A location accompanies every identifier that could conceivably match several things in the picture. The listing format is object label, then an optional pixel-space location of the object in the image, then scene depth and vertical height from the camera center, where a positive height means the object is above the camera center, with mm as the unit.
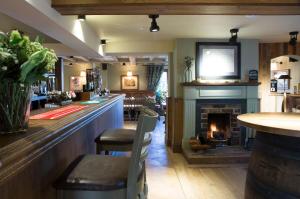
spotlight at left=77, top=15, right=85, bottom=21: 2254 +835
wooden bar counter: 607 -246
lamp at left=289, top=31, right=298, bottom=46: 3236 +852
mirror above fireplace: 3780 +590
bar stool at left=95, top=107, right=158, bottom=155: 1703 -422
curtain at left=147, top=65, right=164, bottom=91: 9157 +762
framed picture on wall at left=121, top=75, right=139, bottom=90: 9180 +446
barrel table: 1222 -445
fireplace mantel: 3698 -60
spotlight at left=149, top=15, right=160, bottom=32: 2214 +718
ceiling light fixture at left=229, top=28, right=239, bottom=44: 3102 +908
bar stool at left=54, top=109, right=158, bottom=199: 882 -390
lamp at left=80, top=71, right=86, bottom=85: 9003 +729
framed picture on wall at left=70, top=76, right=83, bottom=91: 8984 +438
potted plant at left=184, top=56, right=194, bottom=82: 3729 +447
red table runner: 1212 -146
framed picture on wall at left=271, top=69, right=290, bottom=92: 5143 +221
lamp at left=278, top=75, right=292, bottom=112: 4540 -277
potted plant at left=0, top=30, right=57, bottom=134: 758 +74
